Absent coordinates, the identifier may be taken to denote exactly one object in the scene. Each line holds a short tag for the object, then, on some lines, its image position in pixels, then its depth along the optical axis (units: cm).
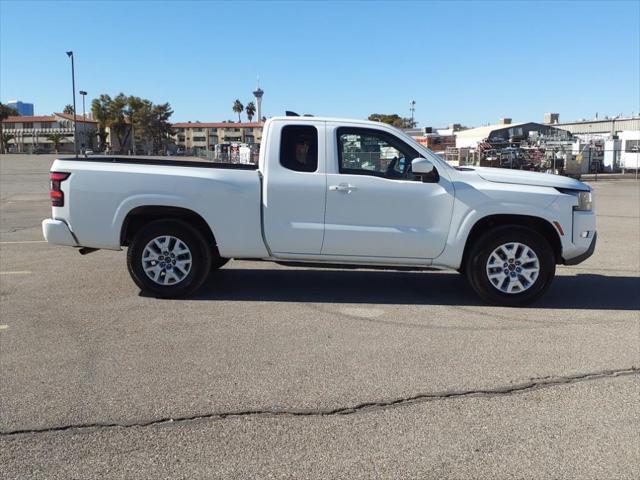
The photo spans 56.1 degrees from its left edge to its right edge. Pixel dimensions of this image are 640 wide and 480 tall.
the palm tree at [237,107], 15525
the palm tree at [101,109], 11275
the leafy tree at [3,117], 11350
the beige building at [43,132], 12394
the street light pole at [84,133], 11301
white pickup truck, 639
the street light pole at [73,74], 5349
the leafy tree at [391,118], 8245
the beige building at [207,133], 14425
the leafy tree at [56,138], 12122
